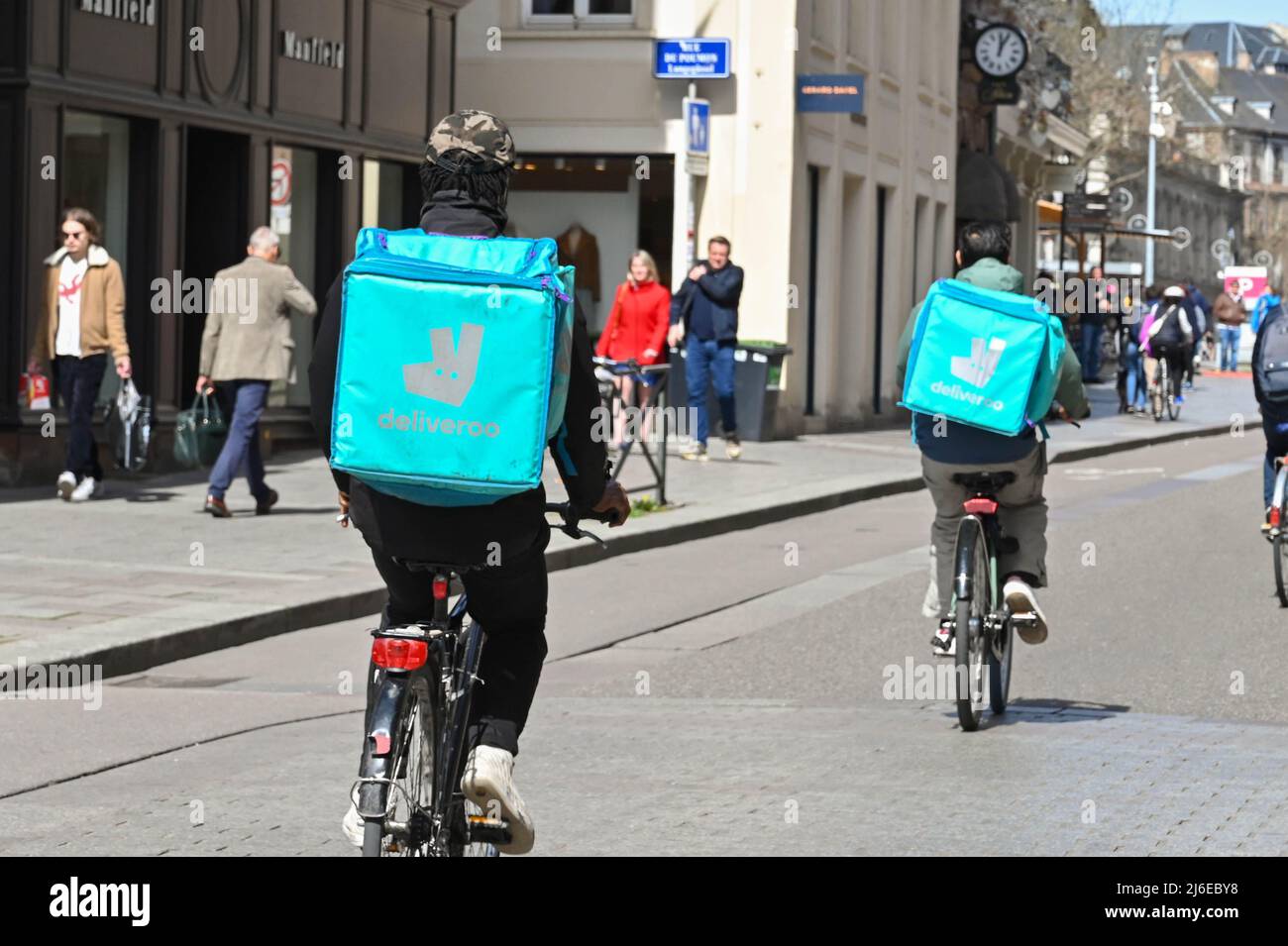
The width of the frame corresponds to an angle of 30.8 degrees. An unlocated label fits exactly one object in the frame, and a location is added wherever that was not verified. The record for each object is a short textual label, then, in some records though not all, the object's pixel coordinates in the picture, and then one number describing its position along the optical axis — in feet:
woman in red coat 67.31
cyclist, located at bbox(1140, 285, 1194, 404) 107.45
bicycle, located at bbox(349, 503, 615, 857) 15.55
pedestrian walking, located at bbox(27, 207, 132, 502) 49.55
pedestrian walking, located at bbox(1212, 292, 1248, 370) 199.72
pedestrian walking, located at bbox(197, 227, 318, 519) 48.67
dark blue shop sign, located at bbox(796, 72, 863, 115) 82.84
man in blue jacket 69.97
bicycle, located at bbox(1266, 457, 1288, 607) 40.96
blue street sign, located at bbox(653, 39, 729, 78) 71.77
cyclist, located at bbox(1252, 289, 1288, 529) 39.52
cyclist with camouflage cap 16.24
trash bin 77.41
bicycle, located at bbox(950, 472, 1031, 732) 27.89
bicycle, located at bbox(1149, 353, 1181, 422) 109.19
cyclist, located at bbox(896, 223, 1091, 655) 28.86
